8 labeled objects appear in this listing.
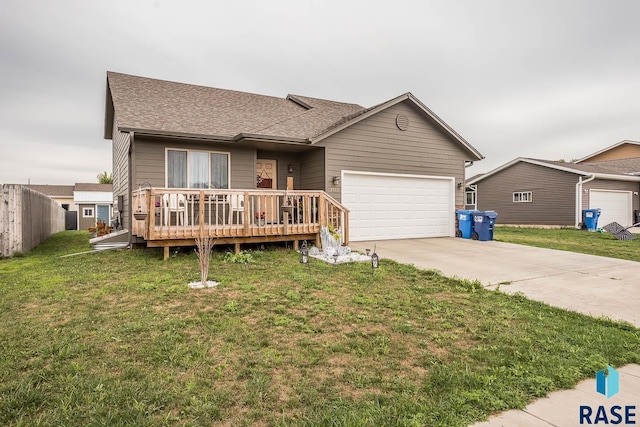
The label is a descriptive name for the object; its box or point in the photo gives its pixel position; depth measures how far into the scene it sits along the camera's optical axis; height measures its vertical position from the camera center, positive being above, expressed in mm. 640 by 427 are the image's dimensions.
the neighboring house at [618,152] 28078 +4951
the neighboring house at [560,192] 17750 +1017
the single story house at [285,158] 8633 +1593
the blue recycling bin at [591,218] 16734 -392
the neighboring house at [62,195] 31484 +1494
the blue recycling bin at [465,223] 11578 -433
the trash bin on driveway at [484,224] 10938 -449
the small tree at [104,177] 47281 +4712
